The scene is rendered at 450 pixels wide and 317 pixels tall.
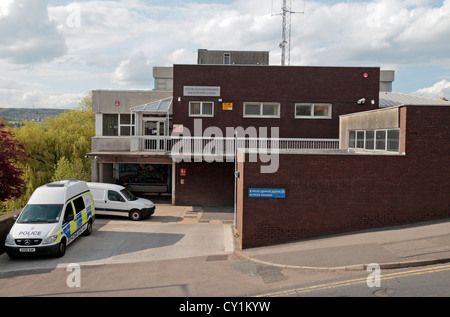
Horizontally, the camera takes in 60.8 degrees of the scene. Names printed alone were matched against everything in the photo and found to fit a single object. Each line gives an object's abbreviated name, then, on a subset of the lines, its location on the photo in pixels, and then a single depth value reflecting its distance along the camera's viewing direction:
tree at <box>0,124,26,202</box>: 15.46
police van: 11.49
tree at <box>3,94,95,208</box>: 25.41
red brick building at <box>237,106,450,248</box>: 12.16
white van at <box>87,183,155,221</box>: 17.88
